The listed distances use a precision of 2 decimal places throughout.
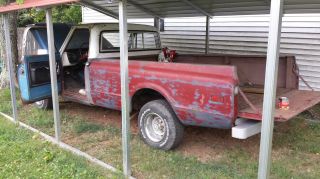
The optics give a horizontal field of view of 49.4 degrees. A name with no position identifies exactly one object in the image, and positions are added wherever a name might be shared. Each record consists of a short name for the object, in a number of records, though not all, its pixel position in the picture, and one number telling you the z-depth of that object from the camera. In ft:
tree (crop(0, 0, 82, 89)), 30.19
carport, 9.74
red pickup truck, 13.92
